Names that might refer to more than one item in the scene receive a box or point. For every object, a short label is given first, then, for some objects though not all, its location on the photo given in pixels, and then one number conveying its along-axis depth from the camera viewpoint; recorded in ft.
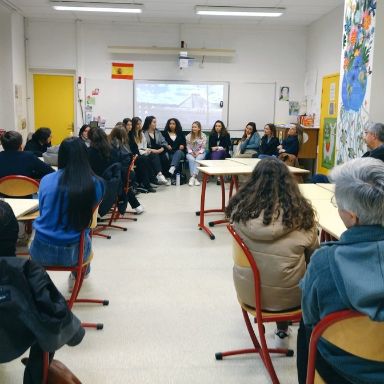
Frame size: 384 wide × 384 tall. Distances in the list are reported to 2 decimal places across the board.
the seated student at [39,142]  18.78
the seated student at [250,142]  27.78
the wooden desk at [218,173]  16.38
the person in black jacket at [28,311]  4.94
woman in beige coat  7.07
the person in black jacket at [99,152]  15.35
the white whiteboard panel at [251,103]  30.83
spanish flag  30.09
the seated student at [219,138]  28.58
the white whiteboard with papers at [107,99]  30.17
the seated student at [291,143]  25.66
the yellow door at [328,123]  25.52
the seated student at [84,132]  22.65
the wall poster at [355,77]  16.03
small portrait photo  30.94
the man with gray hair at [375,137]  13.43
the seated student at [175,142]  27.71
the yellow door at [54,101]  30.25
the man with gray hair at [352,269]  4.15
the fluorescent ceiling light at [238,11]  25.16
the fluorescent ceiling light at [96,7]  24.90
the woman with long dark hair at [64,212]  9.04
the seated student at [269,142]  26.11
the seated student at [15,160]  13.50
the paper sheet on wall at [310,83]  29.00
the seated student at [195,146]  28.07
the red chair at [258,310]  7.06
